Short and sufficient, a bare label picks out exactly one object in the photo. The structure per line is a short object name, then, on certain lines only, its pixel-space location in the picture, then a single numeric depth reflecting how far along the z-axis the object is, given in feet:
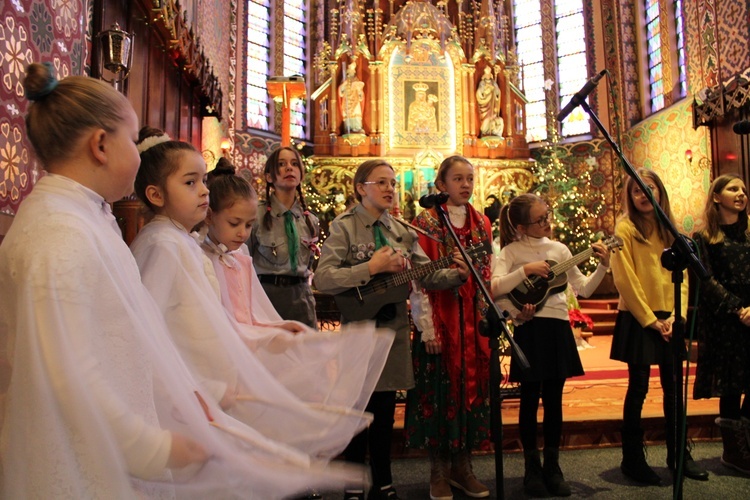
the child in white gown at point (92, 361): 3.00
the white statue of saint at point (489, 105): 36.60
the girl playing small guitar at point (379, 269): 7.97
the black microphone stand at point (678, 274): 6.50
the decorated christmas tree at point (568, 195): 32.48
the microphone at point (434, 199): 7.44
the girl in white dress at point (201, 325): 4.35
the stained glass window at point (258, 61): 35.91
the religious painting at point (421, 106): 36.40
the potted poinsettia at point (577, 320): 21.08
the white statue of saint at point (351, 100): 35.83
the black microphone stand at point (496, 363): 6.61
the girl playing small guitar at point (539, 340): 8.71
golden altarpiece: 35.86
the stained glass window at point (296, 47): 37.78
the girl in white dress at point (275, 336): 5.12
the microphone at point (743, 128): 8.45
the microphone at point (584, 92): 7.74
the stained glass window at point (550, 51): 38.04
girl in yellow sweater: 9.11
